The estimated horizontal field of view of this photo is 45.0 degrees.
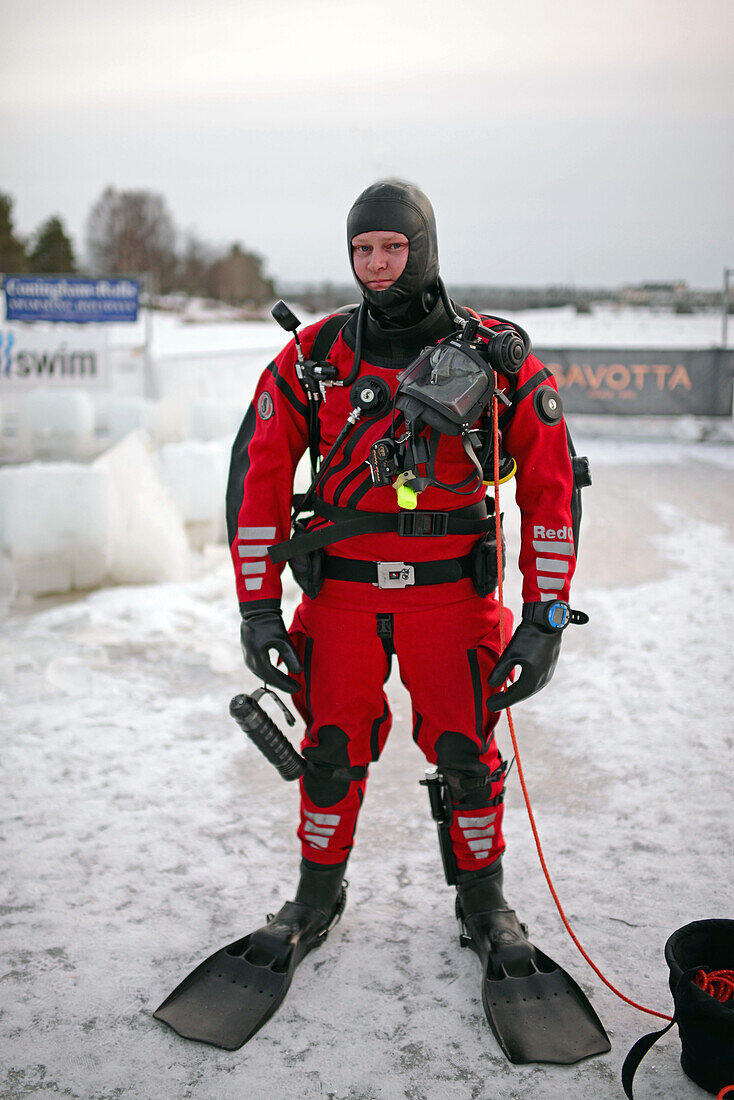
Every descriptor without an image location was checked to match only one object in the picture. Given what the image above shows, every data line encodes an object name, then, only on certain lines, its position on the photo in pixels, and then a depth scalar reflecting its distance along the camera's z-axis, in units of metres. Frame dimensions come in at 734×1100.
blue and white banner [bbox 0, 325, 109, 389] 6.95
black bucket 1.83
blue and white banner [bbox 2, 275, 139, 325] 8.04
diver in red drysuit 2.20
